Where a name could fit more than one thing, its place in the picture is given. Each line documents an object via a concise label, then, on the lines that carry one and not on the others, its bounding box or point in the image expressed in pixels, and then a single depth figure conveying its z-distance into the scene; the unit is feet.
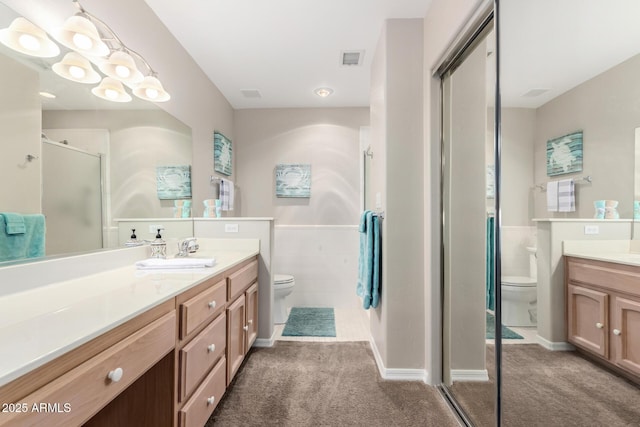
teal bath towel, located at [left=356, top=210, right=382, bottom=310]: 6.99
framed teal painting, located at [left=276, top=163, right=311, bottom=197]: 11.82
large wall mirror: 3.55
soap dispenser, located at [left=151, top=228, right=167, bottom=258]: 6.13
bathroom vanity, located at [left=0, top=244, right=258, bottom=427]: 1.98
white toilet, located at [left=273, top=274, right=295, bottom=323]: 9.51
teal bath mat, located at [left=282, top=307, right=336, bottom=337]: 8.95
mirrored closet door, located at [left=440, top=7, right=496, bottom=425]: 4.55
